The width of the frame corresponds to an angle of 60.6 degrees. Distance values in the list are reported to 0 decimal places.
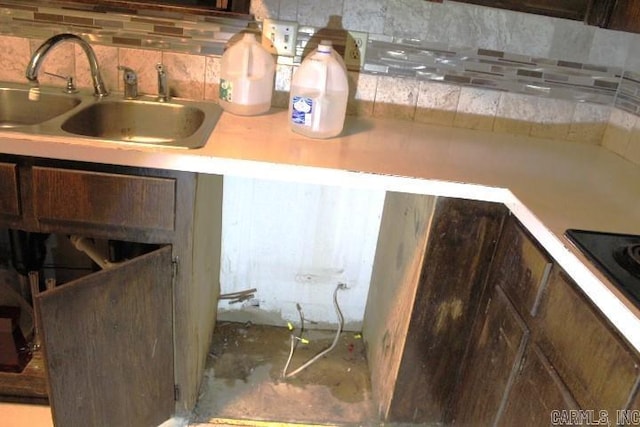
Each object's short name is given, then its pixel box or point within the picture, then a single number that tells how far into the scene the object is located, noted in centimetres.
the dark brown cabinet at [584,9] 145
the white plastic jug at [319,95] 147
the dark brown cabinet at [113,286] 119
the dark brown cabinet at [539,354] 90
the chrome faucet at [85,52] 139
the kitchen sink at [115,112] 160
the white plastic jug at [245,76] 157
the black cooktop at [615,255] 90
